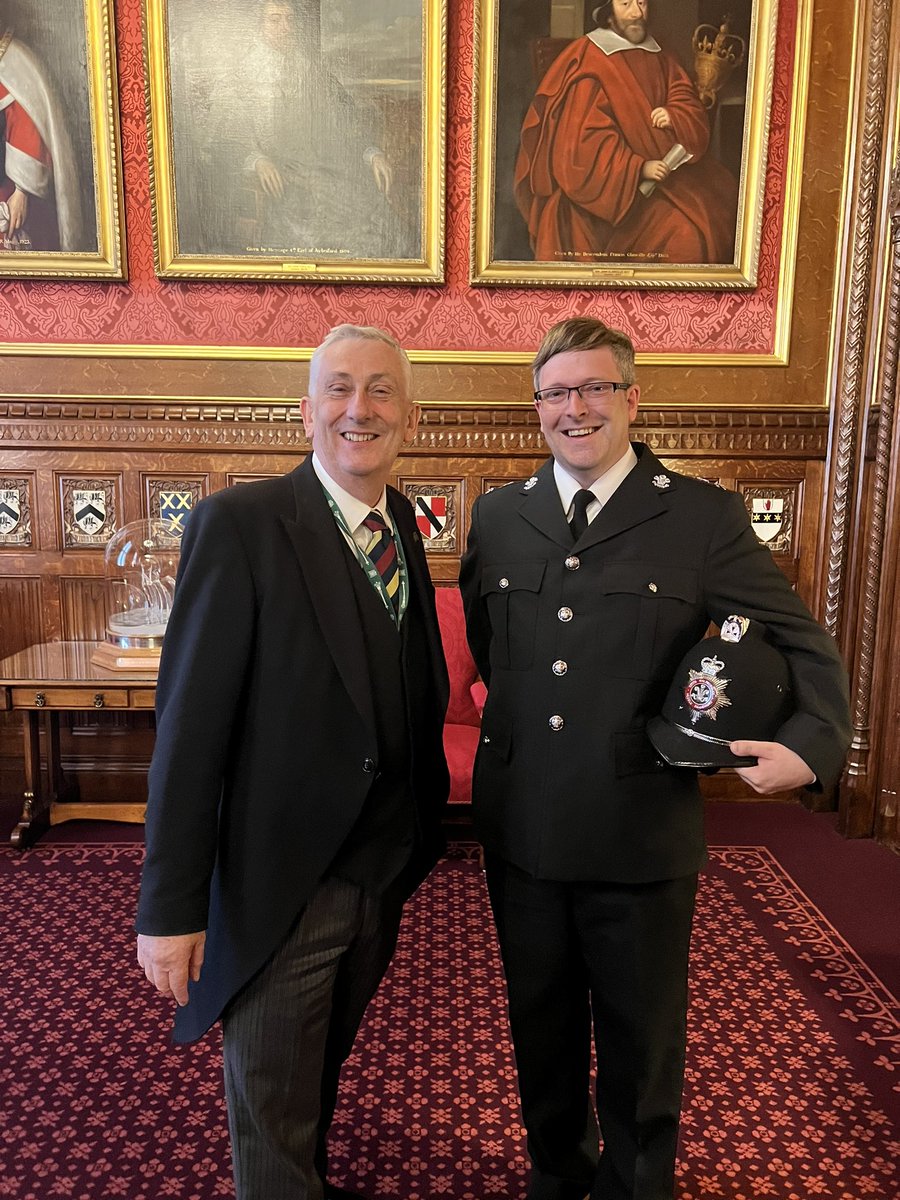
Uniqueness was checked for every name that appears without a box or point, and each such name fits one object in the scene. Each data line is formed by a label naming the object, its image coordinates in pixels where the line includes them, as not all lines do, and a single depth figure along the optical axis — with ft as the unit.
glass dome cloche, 14.49
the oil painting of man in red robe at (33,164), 14.66
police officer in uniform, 5.88
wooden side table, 13.60
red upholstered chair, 12.61
